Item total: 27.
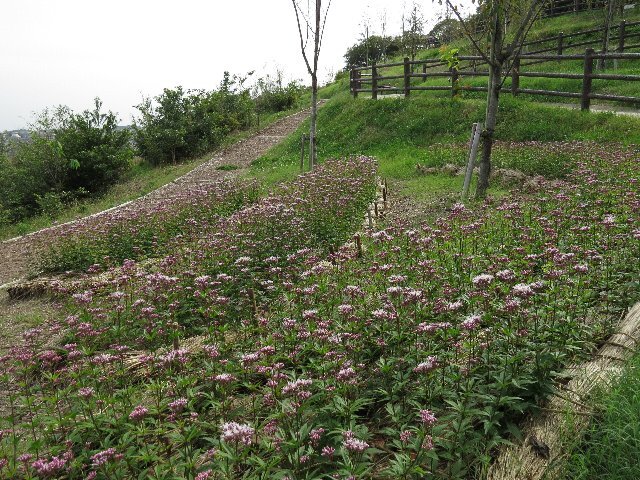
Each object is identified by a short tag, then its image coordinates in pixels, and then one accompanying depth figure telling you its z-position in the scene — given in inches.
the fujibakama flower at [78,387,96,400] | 147.9
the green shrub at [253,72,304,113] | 1517.0
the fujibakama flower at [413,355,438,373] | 132.7
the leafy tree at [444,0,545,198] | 351.5
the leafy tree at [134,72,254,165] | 1088.4
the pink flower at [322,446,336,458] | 118.2
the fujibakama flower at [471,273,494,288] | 159.2
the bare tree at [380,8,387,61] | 2146.2
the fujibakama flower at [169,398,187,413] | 135.2
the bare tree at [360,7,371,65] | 2134.2
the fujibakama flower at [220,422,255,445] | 115.3
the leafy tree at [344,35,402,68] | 2219.5
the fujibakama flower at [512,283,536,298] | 146.3
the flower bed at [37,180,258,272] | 405.1
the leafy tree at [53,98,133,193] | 986.1
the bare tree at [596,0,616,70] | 895.4
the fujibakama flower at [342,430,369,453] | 110.7
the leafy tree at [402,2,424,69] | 1729.9
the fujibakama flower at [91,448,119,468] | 124.5
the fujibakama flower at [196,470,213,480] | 115.6
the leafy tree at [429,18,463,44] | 1917.8
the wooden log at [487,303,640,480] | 123.6
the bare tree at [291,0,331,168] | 559.2
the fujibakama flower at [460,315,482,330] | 141.3
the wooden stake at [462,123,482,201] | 400.6
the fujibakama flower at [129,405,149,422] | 134.0
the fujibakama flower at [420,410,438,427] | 118.2
